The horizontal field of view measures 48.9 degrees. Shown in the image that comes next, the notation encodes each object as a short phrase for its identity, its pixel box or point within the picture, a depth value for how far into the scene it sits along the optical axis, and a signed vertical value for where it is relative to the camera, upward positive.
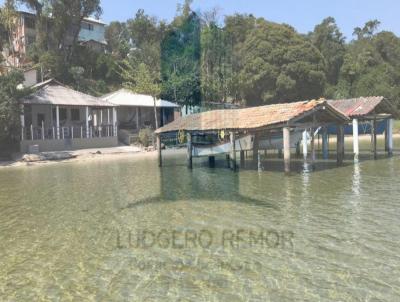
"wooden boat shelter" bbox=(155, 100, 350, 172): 21.80 +1.17
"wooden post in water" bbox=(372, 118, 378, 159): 28.17 +0.23
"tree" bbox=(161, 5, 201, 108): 54.66 +10.00
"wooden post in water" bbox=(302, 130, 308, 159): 27.17 +0.04
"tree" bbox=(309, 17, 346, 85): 69.25 +15.67
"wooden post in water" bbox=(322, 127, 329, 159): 28.80 -0.13
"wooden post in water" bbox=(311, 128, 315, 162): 24.99 -0.32
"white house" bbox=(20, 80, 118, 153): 37.03 +2.67
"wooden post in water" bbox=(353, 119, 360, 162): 28.12 +0.33
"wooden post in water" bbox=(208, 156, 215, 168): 28.16 -0.98
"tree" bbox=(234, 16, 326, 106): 57.03 +9.74
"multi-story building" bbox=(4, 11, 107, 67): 58.78 +16.31
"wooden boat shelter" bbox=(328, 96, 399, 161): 27.37 +1.84
